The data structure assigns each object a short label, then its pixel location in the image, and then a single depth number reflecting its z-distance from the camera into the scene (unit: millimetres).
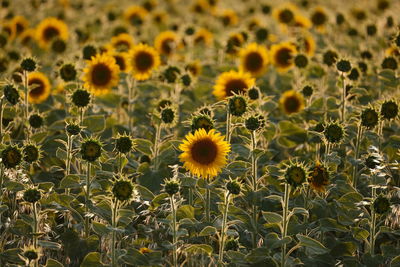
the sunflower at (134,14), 18569
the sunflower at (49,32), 15597
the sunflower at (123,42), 13785
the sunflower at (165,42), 14427
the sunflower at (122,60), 12018
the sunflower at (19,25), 16338
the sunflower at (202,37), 16322
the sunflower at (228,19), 18202
